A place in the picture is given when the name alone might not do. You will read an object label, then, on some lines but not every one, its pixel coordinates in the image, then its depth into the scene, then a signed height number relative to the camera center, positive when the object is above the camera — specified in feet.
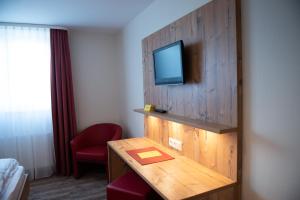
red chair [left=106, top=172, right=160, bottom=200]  6.32 -3.10
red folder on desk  6.59 -2.23
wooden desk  4.62 -2.26
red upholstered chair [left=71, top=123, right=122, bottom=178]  10.68 -3.01
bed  6.08 -2.86
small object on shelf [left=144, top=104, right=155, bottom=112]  8.34 -0.78
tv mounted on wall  6.28 +0.77
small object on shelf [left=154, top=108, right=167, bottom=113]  7.71 -0.84
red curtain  11.54 -0.49
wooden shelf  4.80 -0.96
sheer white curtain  10.81 -0.38
